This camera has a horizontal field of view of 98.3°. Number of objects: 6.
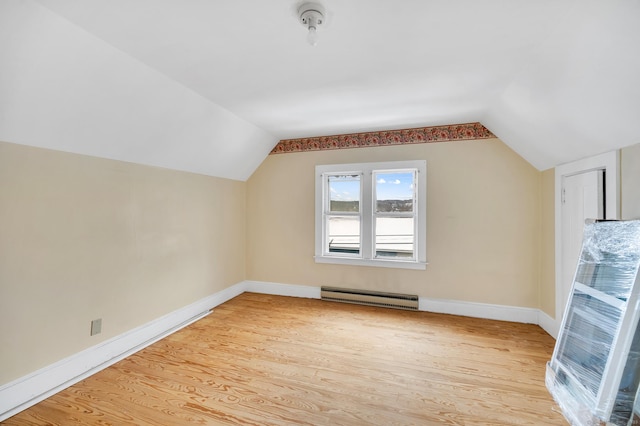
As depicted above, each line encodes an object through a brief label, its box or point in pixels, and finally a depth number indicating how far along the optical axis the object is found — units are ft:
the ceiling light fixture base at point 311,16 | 4.87
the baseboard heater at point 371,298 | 12.21
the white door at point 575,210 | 7.72
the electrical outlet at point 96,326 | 7.79
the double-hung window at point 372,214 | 12.34
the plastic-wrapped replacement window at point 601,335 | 5.08
